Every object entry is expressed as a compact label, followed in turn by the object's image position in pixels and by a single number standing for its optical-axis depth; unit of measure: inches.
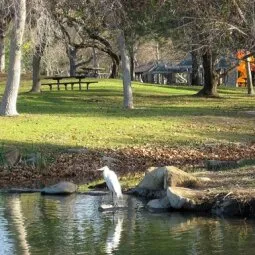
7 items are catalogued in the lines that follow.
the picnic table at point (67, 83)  1894.4
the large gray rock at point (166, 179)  712.4
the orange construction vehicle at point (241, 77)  3264.0
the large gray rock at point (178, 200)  647.1
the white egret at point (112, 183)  677.3
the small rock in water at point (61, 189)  772.5
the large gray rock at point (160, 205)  657.6
